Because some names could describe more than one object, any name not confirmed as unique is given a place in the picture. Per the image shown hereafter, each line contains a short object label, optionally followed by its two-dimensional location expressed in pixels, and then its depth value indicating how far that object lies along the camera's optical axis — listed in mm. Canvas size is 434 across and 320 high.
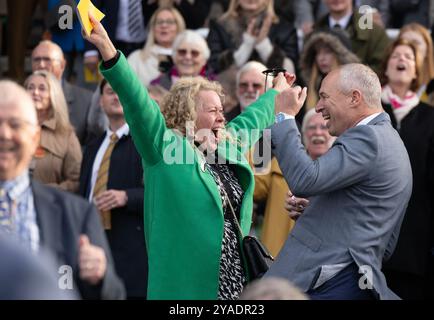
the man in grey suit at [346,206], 11187
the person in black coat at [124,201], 16094
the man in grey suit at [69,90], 19766
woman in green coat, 12164
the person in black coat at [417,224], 16719
